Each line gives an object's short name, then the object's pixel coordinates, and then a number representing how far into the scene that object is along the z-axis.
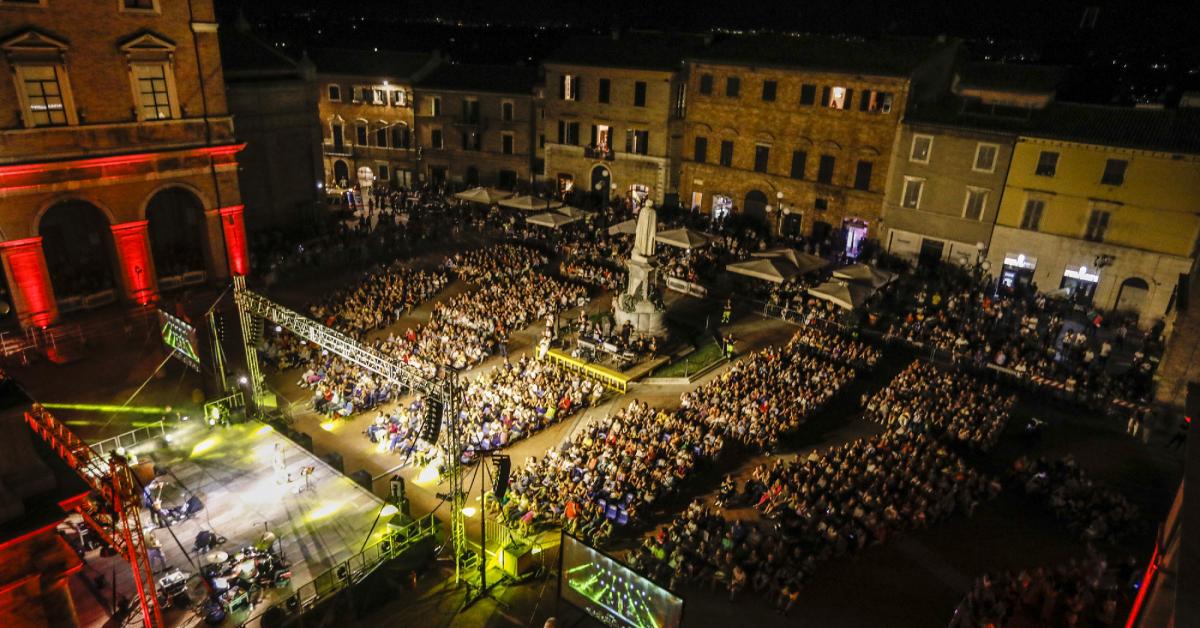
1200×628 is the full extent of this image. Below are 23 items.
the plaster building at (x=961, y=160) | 33.78
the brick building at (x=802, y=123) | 37.09
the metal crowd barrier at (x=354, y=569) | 15.16
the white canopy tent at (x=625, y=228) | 36.44
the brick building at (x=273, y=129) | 35.38
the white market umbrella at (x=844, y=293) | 27.72
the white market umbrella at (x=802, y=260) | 31.42
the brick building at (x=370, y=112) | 52.00
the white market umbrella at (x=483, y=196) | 42.00
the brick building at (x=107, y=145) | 23.25
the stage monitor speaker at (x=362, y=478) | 19.66
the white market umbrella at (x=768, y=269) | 30.07
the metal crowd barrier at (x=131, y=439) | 19.80
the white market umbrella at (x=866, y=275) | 29.47
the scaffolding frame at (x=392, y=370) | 16.02
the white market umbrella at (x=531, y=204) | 40.34
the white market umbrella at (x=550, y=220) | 37.94
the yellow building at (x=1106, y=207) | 29.81
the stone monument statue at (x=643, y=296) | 27.34
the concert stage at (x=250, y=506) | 16.07
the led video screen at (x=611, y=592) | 12.94
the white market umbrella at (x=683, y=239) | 34.68
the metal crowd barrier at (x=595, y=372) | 25.10
